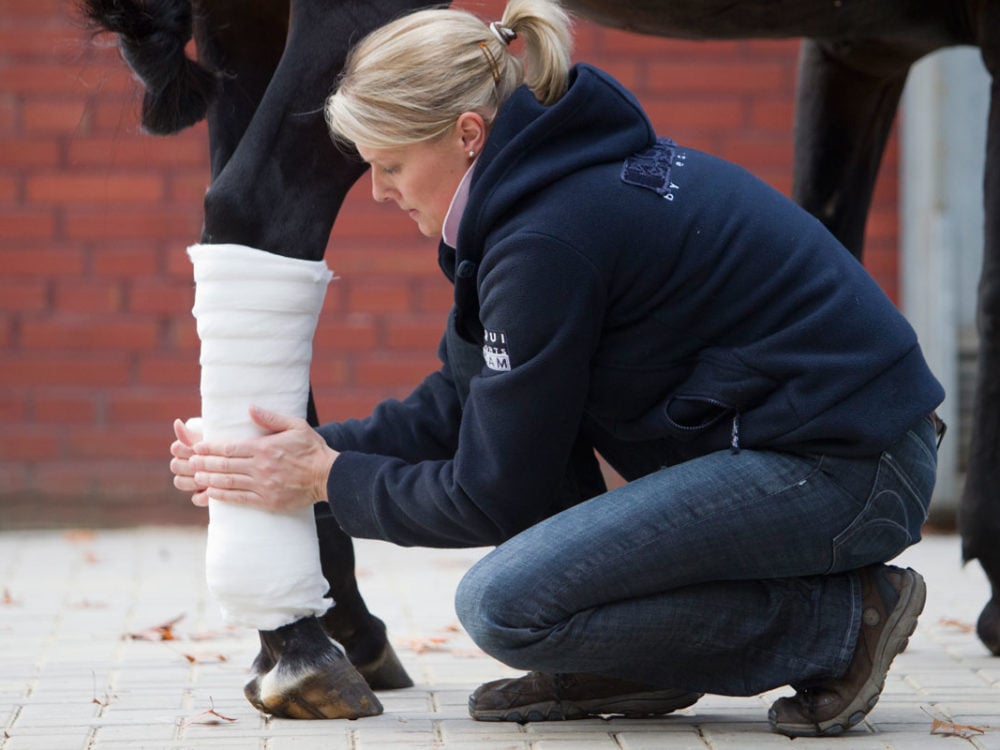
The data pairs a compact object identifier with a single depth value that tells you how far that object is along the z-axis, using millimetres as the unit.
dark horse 4922
